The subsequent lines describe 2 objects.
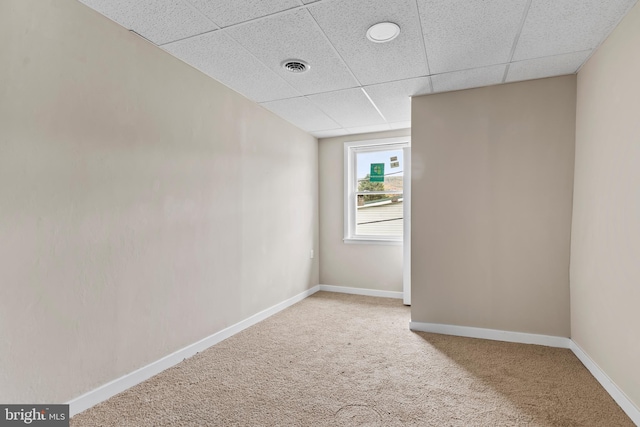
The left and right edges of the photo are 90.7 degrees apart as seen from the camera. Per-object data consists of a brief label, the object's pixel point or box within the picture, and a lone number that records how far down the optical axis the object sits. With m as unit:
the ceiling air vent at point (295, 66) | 2.53
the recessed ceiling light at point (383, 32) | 2.06
